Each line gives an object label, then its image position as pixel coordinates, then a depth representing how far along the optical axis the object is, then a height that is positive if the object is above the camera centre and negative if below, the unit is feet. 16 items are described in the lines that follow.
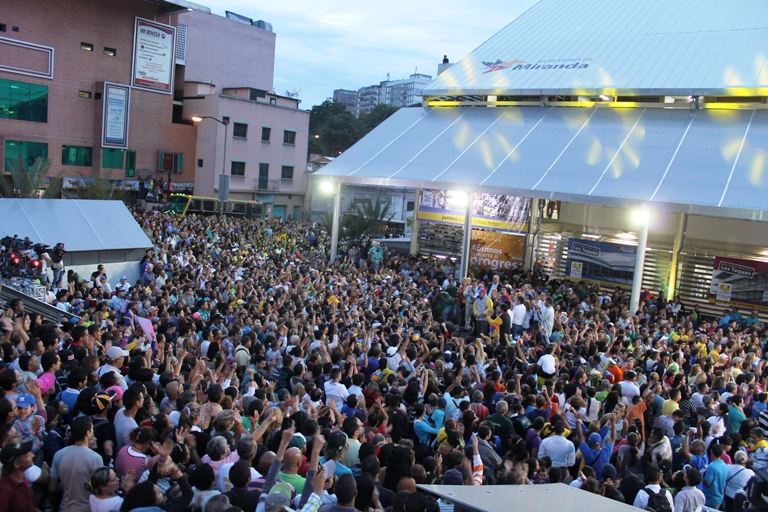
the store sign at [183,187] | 117.38 +0.68
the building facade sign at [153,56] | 110.32 +22.88
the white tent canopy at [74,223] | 50.26 -3.48
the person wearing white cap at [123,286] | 39.70 -6.49
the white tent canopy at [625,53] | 58.85 +17.98
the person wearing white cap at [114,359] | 21.49 -5.98
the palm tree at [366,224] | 105.91 -3.07
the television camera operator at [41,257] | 42.14 -5.24
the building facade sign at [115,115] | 105.91 +11.51
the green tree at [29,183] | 76.38 -0.65
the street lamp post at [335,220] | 68.69 -1.78
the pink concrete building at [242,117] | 119.44 +15.05
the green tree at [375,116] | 230.93 +33.36
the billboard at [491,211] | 66.23 +0.57
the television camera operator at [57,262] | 45.88 -5.88
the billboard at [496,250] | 67.87 -3.48
